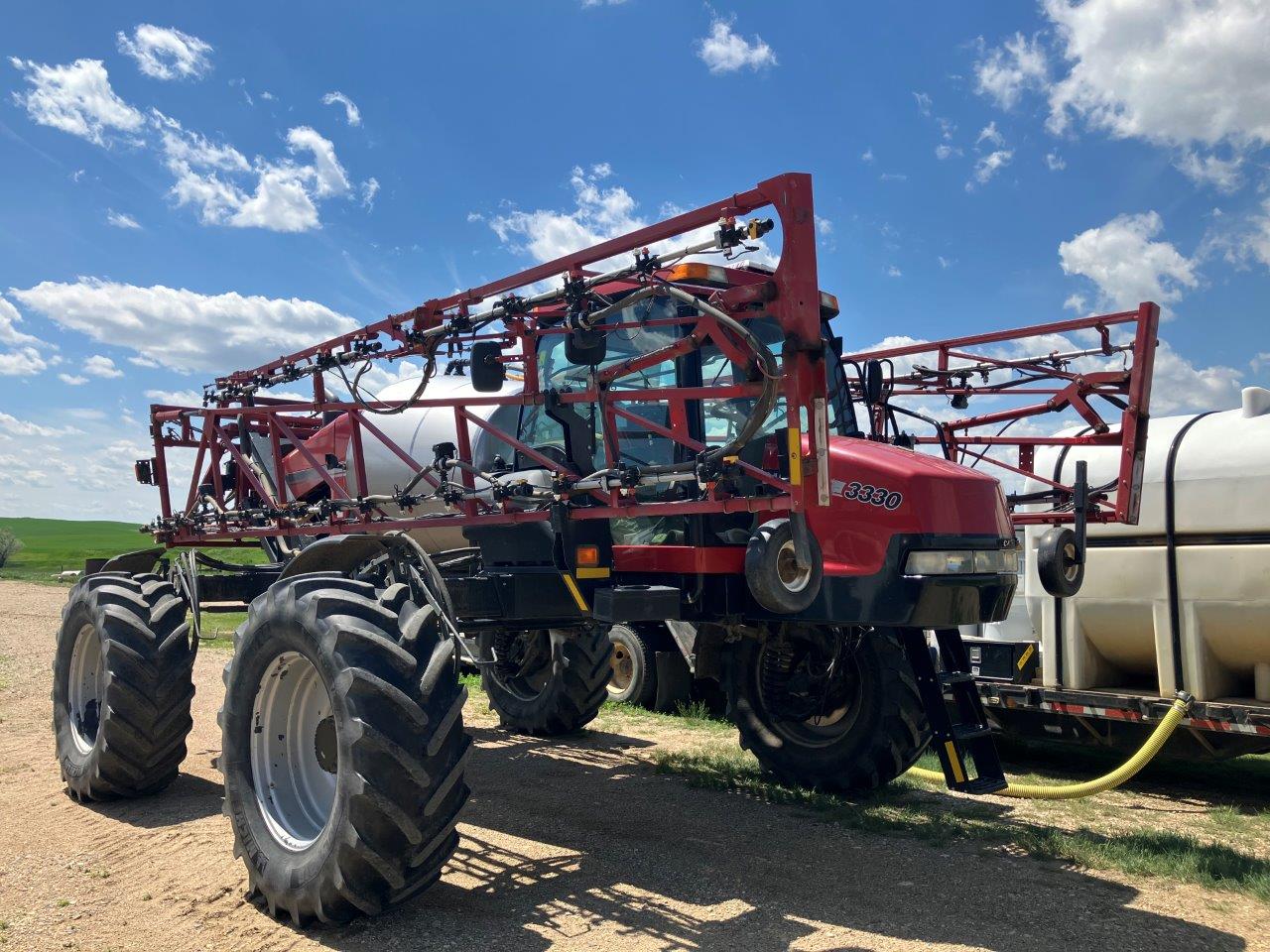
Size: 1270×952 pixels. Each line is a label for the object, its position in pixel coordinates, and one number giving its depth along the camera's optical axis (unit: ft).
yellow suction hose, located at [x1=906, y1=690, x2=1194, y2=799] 20.59
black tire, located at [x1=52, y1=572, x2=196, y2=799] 21.48
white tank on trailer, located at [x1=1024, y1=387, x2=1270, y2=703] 24.40
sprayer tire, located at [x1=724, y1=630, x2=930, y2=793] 21.53
